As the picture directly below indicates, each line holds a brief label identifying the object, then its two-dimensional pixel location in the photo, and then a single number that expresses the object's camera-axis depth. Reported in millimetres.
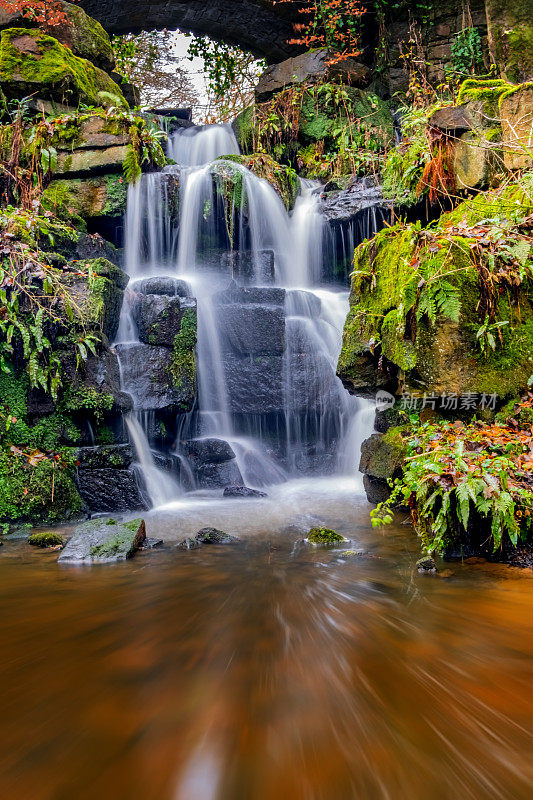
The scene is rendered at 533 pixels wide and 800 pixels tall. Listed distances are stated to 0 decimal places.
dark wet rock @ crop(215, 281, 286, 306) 8836
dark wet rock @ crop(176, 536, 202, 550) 4176
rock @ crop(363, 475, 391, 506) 5355
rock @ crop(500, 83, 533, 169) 4516
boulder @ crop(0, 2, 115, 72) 10258
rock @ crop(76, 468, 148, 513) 5785
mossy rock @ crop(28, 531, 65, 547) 4379
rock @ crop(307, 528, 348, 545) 4242
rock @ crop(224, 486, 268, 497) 6719
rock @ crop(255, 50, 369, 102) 13086
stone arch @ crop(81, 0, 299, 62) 13633
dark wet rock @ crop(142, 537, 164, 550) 4214
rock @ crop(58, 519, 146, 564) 3826
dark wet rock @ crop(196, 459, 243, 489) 7270
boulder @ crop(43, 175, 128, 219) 8406
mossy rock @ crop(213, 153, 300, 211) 9742
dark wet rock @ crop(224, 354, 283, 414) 8312
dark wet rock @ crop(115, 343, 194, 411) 6992
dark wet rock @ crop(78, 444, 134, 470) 5828
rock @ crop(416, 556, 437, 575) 3186
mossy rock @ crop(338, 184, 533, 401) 3930
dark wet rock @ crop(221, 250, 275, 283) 10023
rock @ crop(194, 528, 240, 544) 4348
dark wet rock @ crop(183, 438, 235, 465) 7406
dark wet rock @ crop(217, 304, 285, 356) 8469
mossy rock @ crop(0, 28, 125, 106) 8727
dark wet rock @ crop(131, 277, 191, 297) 8219
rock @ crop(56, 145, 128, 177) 8447
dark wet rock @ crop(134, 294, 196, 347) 7359
